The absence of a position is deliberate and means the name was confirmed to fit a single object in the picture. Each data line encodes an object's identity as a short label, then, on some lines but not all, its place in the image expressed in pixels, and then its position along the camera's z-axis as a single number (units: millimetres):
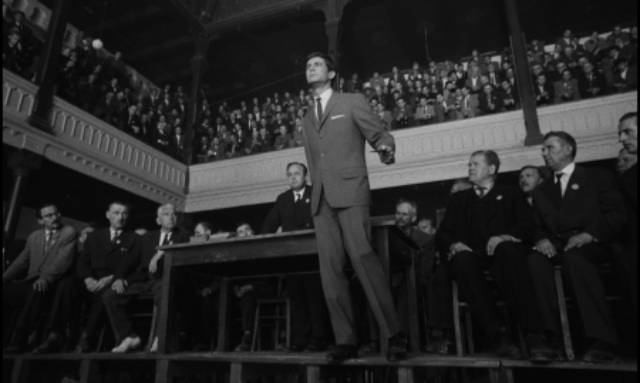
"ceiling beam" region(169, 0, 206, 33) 9062
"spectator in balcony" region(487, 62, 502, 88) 7695
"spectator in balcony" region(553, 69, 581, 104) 6902
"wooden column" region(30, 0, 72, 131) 6207
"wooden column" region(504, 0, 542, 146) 6805
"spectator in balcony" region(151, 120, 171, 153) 8375
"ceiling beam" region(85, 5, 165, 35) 9445
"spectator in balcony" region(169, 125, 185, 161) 8815
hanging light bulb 8499
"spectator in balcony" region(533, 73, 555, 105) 7148
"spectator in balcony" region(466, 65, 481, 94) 7695
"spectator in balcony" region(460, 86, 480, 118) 7418
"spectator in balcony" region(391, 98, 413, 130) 7812
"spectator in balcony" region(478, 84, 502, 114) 7316
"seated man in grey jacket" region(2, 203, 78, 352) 3312
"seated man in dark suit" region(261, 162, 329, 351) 2816
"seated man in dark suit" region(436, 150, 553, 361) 2145
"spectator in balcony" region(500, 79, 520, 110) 7262
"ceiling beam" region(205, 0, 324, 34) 8898
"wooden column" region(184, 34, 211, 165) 9195
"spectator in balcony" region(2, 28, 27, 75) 6066
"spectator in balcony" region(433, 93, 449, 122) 7574
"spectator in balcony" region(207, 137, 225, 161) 8977
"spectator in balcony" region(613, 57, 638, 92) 6543
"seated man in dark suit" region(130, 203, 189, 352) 3291
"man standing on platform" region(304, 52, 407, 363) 2057
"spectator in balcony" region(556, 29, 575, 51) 7557
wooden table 2273
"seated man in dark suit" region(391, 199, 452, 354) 2564
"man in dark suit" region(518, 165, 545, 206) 3426
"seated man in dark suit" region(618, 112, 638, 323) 1971
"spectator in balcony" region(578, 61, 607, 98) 6766
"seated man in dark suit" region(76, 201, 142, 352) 3271
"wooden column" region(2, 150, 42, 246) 5973
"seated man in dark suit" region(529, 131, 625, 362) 1963
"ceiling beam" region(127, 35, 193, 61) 10375
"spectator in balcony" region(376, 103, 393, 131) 7898
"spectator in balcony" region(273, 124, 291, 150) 8484
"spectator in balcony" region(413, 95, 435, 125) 7627
